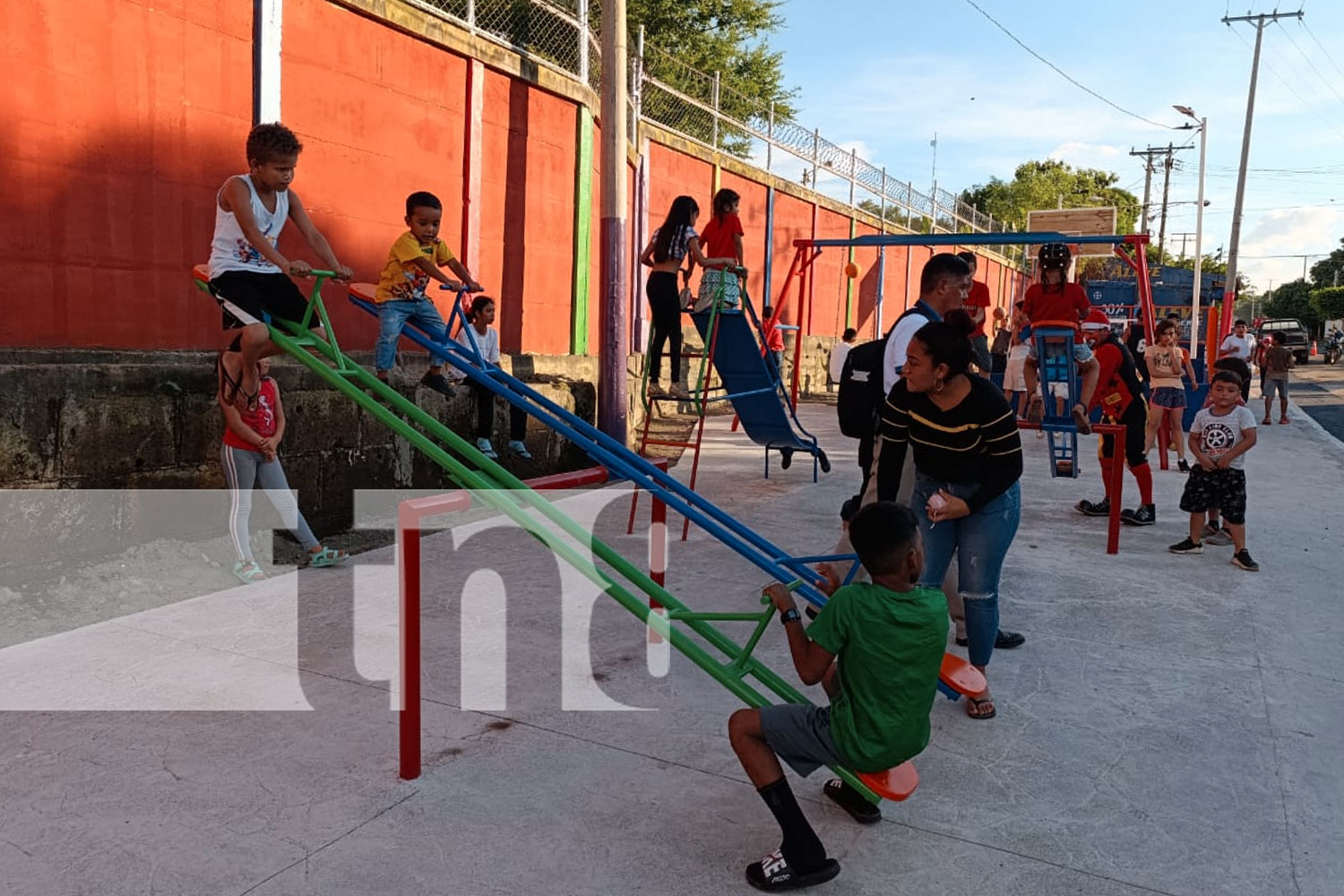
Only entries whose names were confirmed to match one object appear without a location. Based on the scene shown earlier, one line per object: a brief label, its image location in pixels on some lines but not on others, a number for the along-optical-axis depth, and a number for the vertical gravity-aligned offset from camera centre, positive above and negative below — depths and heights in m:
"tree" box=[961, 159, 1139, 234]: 57.47 +10.57
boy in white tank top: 4.59 +0.43
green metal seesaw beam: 2.99 -0.72
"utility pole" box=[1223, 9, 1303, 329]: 27.52 +5.94
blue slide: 7.18 -0.24
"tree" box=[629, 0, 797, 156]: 22.27 +7.22
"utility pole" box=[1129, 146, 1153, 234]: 57.88 +11.27
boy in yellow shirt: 5.45 +0.33
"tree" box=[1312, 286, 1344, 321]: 64.56 +4.49
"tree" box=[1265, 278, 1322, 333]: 72.75 +5.44
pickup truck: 40.28 +1.21
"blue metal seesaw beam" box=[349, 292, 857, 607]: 4.02 -0.51
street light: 23.38 +3.76
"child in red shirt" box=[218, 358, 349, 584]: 5.22 -0.68
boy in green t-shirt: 2.54 -0.87
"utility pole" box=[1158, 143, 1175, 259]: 59.06 +11.22
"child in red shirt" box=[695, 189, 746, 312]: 7.20 +0.81
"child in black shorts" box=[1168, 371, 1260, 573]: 6.15 -0.55
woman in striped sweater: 3.55 -0.40
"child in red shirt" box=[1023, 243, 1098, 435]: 7.46 +0.47
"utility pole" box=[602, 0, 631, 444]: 9.19 +1.02
